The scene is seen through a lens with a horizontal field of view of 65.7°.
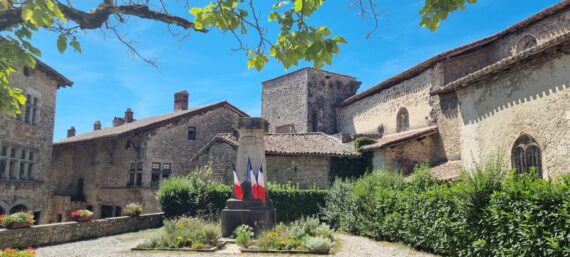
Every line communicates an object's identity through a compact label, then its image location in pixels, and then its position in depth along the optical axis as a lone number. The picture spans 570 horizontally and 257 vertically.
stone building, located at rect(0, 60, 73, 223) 18.50
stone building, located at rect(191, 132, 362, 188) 21.30
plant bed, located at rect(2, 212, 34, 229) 11.31
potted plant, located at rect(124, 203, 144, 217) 16.88
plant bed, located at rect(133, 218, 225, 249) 10.88
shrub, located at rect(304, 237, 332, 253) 10.42
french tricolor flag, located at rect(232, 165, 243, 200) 12.77
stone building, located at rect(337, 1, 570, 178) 11.64
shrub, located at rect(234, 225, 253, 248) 10.87
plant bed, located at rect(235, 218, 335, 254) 10.48
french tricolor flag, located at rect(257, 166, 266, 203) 12.68
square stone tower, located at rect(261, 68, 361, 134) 30.14
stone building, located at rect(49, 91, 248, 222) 24.28
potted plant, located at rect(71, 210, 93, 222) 13.99
